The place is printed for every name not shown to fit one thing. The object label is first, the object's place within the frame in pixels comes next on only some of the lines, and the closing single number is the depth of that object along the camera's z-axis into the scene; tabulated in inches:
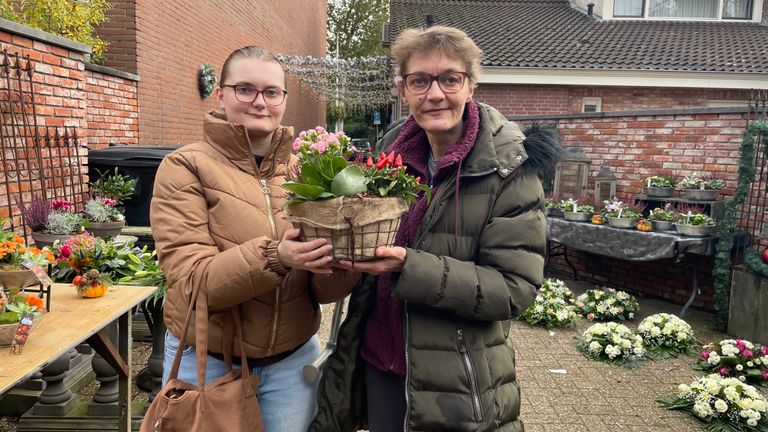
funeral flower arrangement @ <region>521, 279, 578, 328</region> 231.8
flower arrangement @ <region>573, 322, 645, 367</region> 194.1
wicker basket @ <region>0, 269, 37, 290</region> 86.4
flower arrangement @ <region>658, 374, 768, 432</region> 144.2
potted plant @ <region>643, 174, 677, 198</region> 271.0
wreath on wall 398.3
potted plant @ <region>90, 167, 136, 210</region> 192.1
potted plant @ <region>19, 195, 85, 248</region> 145.6
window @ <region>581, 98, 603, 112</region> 470.3
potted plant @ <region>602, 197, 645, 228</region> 255.8
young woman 59.5
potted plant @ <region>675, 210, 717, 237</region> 232.5
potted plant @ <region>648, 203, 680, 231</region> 244.4
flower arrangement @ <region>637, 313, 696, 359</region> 202.1
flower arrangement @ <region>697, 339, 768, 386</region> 174.2
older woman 60.2
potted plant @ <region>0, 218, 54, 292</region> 87.0
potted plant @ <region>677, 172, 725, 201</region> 247.3
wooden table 73.8
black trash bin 205.5
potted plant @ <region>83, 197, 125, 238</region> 161.3
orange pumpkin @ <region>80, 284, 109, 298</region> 107.2
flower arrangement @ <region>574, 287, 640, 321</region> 244.4
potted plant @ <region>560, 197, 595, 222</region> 280.0
